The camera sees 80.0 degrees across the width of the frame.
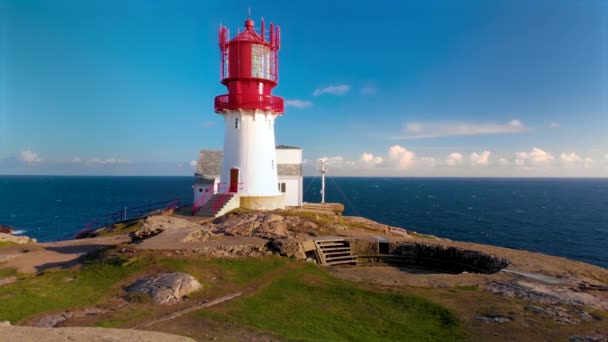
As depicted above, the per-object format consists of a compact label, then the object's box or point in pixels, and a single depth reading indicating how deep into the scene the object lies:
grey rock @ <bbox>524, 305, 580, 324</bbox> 11.90
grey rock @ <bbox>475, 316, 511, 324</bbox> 11.89
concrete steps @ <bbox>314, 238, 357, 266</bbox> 22.70
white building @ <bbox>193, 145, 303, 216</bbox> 39.58
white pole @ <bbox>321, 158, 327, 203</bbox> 47.72
